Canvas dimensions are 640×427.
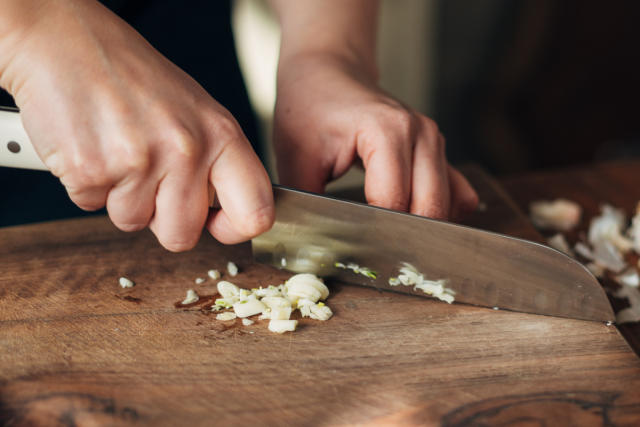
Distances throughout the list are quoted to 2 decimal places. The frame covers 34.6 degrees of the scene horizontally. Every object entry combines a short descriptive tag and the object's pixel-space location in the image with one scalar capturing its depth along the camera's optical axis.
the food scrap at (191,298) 0.47
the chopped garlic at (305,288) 0.47
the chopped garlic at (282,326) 0.46
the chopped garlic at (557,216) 0.57
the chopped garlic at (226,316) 0.46
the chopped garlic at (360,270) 0.49
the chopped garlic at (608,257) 0.53
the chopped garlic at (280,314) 0.46
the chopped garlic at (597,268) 0.52
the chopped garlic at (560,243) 0.54
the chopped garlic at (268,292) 0.47
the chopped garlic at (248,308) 0.46
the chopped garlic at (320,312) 0.46
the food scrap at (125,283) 0.48
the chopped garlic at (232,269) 0.49
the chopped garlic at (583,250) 0.53
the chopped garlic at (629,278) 0.51
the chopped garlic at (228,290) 0.47
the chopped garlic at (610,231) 0.54
